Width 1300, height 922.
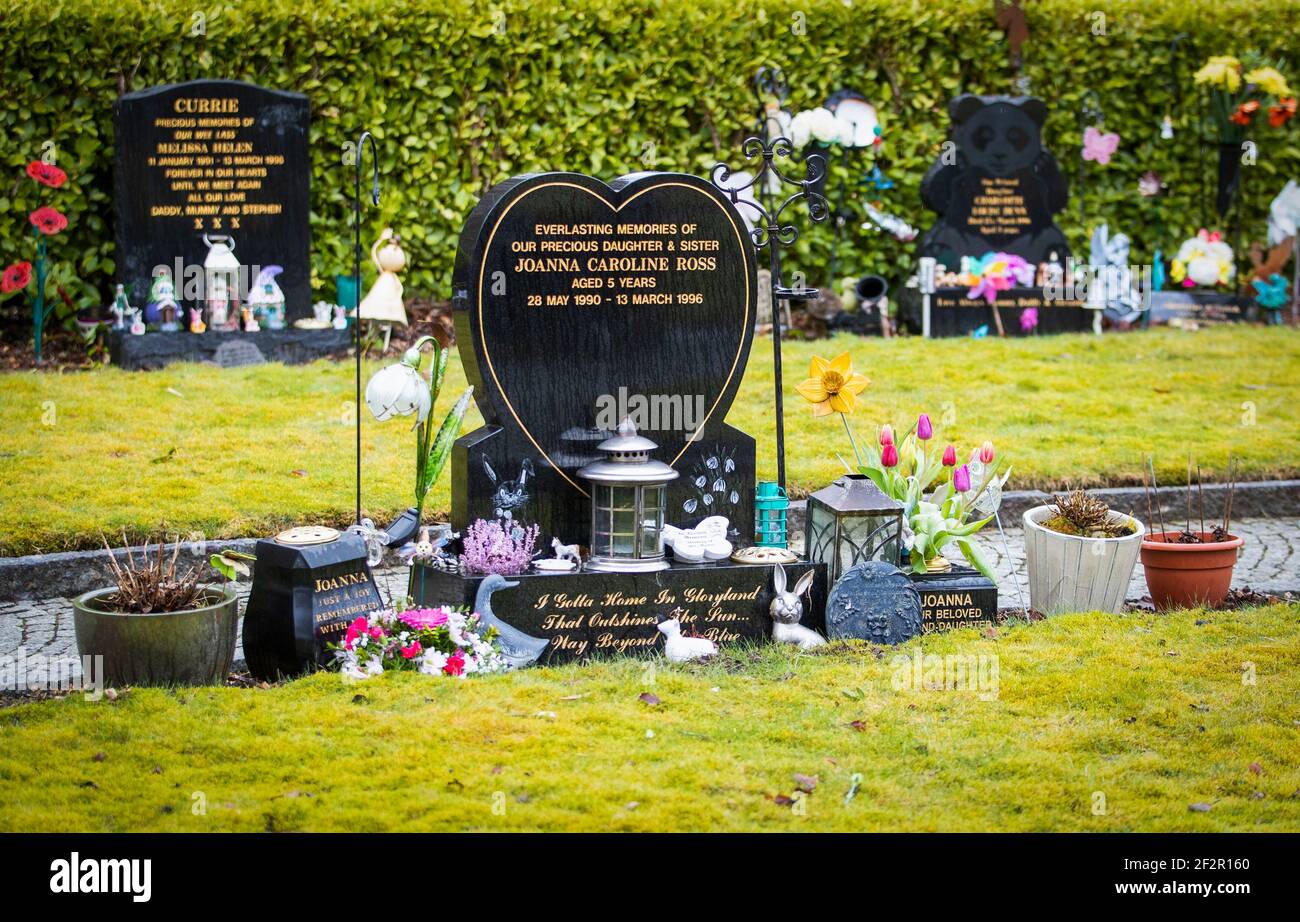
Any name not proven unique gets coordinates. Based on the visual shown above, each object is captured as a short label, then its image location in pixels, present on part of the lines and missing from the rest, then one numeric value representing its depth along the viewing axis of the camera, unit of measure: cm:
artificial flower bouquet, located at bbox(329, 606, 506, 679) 664
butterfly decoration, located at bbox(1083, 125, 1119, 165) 1573
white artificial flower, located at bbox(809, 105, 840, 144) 1440
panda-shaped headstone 1463
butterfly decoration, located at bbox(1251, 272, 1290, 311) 1549
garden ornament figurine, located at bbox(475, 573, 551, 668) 688
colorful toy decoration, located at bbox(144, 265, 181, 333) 1234
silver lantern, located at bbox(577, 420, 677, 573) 721
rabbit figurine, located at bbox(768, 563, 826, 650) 727
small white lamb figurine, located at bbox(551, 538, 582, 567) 731
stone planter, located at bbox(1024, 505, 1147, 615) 769
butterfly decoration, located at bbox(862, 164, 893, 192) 1505
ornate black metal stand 796
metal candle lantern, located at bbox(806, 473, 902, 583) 749
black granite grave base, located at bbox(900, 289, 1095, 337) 1423
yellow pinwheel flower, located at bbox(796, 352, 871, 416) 783
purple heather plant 712
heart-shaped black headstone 727
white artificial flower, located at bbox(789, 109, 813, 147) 1435
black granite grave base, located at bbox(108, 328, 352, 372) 1205
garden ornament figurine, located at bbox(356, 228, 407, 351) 1255
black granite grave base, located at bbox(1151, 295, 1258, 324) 1519
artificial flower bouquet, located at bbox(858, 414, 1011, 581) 769
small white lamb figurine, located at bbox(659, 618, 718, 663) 707
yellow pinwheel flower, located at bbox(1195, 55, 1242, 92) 1553
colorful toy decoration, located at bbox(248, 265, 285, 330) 1264
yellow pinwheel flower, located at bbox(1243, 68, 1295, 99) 1571
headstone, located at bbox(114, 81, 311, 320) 1244
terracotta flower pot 788
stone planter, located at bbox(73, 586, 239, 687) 637
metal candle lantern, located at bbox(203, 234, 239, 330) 1252
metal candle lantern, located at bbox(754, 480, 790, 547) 782
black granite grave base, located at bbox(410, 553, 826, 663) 706
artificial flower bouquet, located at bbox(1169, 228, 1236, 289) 1587
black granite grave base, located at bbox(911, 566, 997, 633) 754
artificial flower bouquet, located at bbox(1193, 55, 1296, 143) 1560
